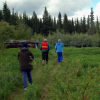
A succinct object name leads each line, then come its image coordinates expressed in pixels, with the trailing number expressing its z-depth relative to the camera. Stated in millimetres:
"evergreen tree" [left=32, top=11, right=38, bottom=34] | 66512
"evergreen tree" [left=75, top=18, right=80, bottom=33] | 71688
